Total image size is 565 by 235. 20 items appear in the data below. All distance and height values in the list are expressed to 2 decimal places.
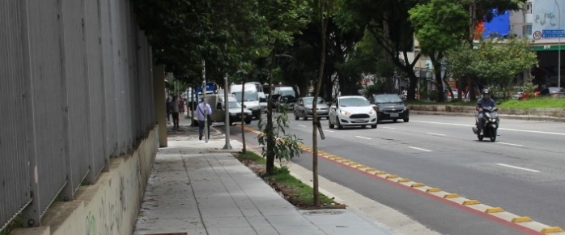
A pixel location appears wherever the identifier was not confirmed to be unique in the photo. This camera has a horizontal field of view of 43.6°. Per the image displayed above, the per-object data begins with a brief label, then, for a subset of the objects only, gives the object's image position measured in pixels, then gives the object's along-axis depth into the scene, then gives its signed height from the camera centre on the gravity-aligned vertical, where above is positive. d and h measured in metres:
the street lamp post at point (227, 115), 22.11 -0.89
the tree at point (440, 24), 41.41 +3.39
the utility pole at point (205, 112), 22.91 -0.92
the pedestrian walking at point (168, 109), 43.98 -1.29
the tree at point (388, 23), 46.12 +4.09
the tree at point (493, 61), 38.28 +1.03
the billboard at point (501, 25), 62.99 +4.87
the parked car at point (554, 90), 39.29 -1.01
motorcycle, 21.44 -1.29
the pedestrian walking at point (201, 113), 26.67 -0.97
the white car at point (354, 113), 32.16 -1.38
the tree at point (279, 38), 13.97 +1.17
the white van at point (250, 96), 48.29 -0.67
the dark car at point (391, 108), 36.84 -1.34
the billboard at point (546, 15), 53.66 +4.78
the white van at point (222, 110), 42.88 -1.38
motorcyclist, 21.70 -0.75
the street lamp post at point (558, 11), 50.40 +4.81
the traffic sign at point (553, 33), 44.88 +2.92
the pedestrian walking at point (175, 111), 37.58 -1.16
